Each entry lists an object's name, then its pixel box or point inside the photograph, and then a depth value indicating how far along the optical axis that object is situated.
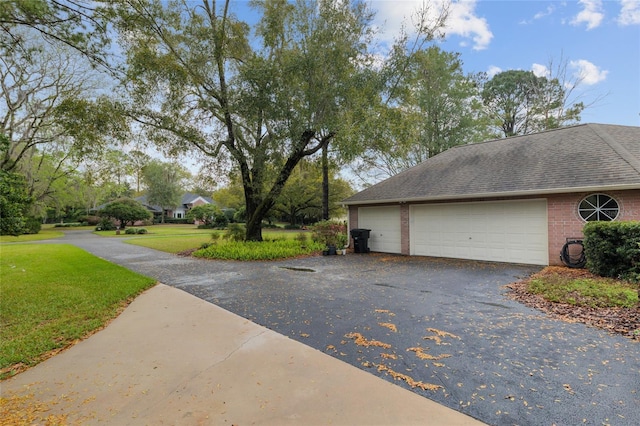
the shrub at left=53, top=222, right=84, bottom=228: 36.72
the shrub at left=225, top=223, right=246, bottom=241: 14.28
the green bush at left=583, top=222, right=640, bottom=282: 6.20
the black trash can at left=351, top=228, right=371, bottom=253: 12.84
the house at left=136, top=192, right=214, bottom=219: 51.38
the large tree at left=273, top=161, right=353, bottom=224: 26.92
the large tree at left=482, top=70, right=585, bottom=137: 21.48
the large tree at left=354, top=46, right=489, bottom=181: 21.12
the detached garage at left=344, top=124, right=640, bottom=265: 8.23
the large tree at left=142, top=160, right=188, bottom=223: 41.00
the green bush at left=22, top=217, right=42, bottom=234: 24.89
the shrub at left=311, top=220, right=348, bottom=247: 13.26
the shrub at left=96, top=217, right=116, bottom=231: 29.79
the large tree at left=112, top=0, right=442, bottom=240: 10.45
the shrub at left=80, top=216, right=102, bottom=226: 37.84
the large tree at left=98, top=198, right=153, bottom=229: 29.12
